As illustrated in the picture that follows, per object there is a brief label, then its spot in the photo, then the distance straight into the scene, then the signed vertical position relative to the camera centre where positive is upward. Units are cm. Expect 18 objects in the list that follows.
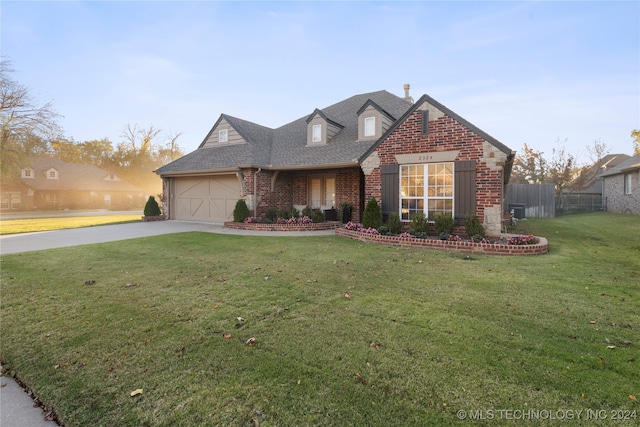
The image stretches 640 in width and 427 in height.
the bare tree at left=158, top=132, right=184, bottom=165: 4944 +962
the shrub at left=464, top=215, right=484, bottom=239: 859 -66
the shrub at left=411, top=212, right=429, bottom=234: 937 -58
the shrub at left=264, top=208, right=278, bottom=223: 1373 -40
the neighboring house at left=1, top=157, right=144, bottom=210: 3325 +236
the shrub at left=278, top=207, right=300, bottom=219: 1366 -37
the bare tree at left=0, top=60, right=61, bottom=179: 2558 +752
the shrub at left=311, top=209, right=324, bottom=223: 1303 -44
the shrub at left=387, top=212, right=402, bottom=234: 973 -62
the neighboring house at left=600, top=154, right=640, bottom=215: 1886 +109
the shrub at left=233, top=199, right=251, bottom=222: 1344 -25
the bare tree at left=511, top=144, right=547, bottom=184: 2589 +346
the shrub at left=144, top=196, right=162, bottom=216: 1717 -4
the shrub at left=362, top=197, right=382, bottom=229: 1013 -33
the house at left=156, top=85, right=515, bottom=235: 931 +165
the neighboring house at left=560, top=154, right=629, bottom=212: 2377 +43
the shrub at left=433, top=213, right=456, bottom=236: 906 -59
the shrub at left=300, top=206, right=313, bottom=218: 1388 -28
